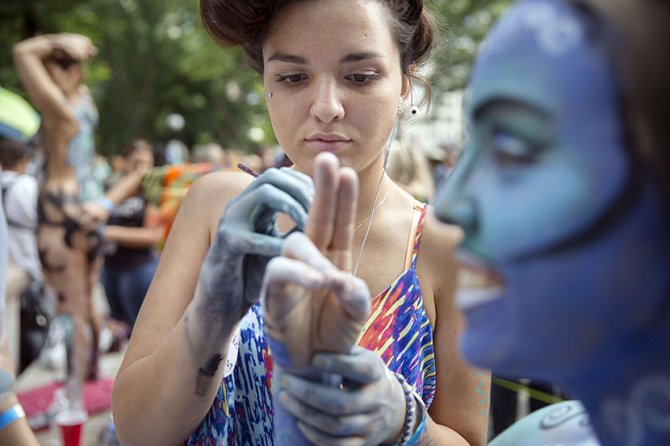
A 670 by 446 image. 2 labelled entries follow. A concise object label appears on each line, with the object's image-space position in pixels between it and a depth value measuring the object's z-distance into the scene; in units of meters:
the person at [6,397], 1.93
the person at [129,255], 5.74
